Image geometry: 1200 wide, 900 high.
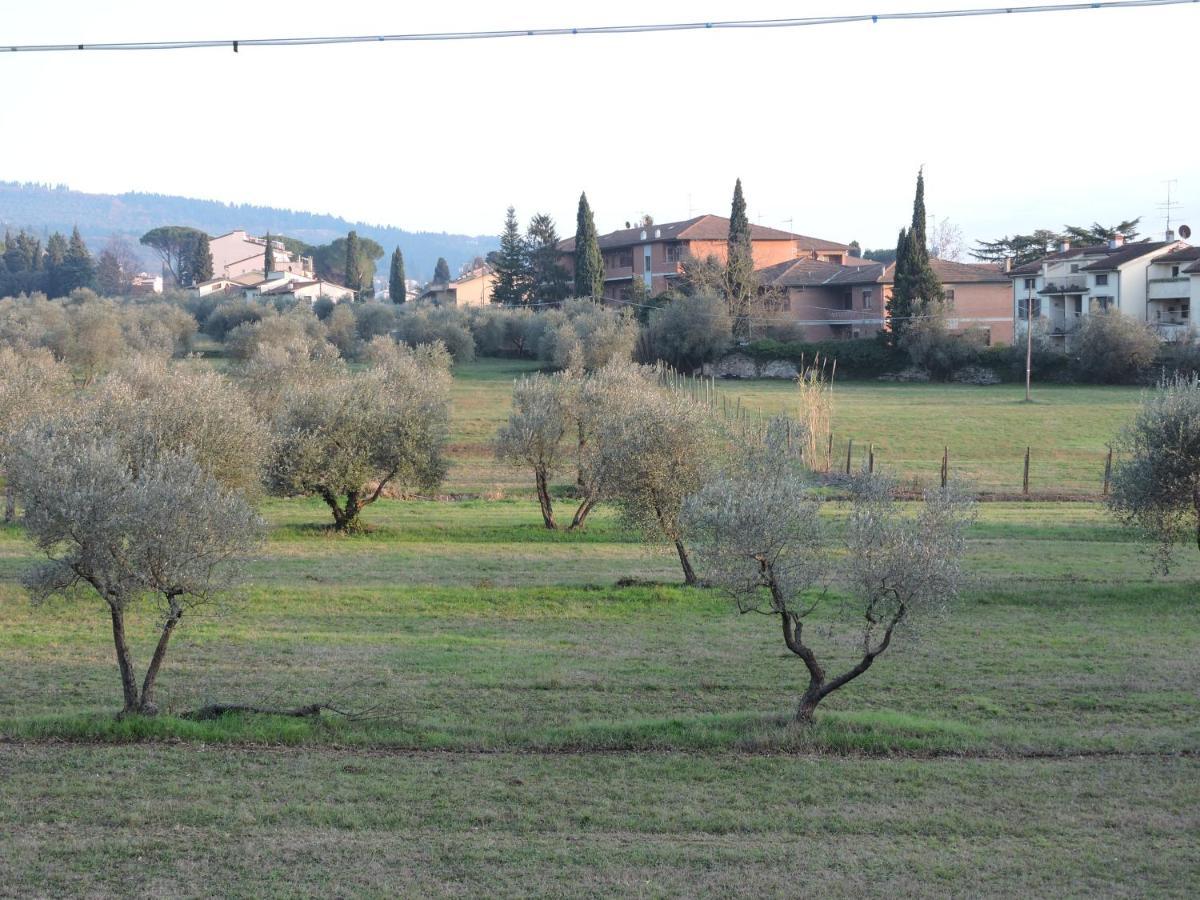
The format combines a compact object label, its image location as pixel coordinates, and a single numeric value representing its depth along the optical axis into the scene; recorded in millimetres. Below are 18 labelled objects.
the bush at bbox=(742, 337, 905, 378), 89550
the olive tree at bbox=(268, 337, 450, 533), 35375
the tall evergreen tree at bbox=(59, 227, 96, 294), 145875
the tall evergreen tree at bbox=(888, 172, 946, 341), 85750
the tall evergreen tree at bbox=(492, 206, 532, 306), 116000
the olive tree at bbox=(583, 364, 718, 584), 27688
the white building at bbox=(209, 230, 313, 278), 181375
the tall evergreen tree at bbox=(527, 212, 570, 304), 114000
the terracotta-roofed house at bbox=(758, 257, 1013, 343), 98125
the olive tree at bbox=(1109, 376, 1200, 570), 25812
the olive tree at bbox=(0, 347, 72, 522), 34500
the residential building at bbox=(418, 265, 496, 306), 139625
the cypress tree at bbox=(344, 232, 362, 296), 166375
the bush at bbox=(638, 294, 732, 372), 87875
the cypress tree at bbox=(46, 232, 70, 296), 146375
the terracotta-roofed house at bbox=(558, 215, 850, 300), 111188
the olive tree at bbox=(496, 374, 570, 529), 37938
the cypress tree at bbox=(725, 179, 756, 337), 95312
